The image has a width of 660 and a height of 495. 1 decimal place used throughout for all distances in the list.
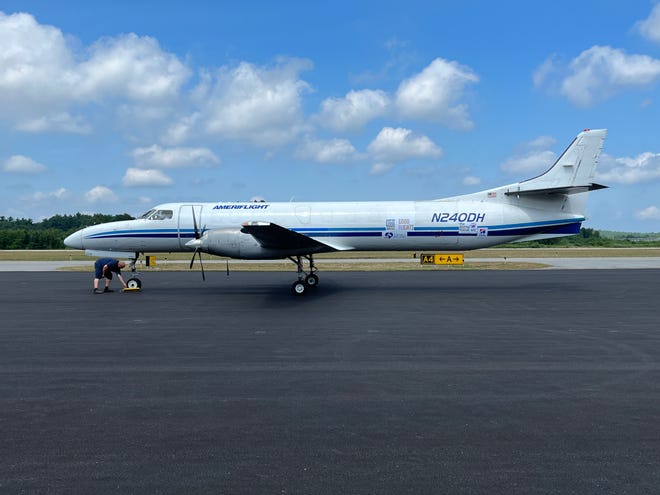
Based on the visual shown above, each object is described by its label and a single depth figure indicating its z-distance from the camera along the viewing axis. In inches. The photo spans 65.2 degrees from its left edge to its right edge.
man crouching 844.6
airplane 821.2
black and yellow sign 1316.4
